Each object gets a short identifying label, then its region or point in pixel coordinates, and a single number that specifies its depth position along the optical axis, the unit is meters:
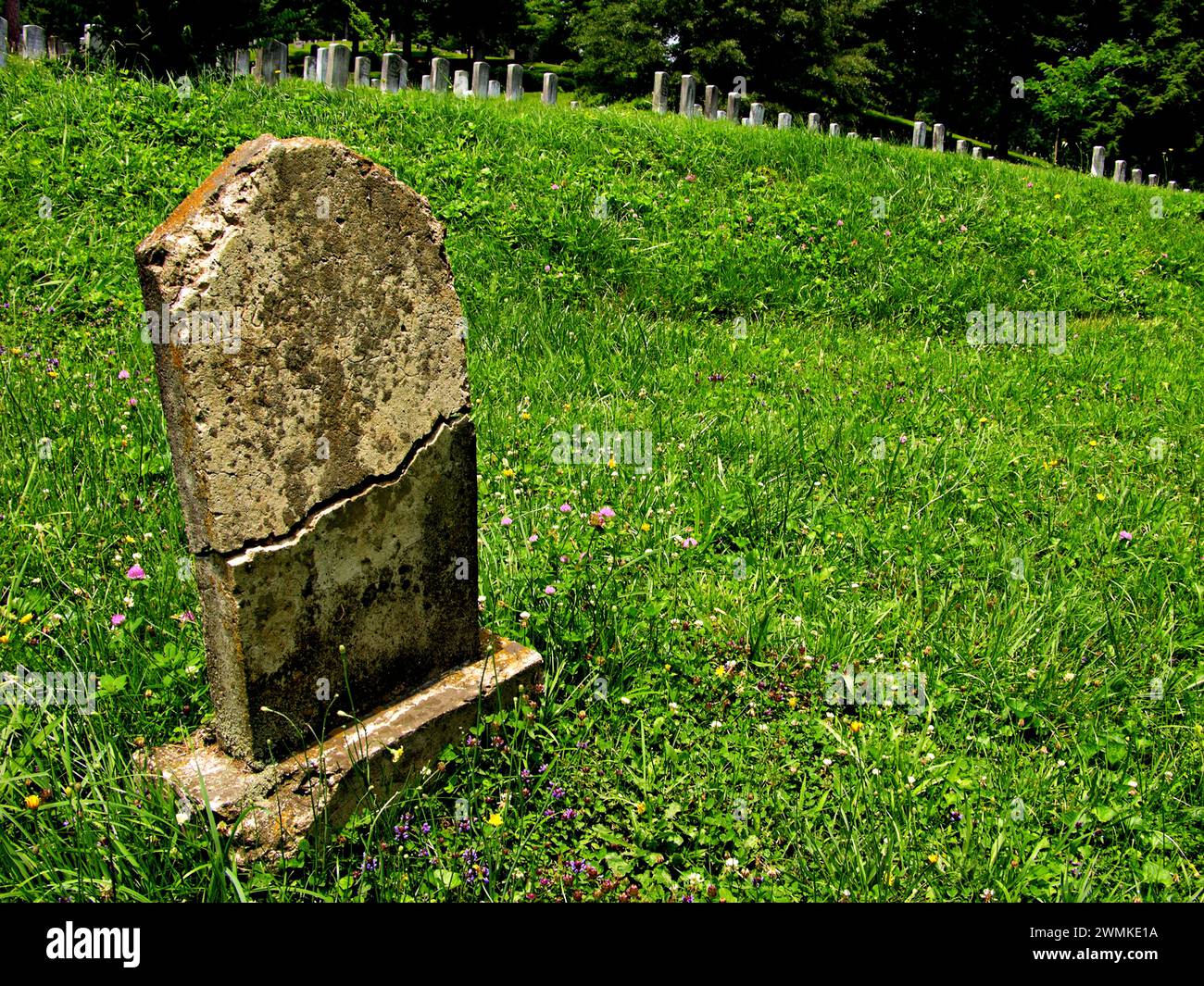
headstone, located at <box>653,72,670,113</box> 11.16
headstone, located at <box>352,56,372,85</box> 9.02
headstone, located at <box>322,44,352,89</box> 8.62
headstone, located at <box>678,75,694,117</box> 11.22
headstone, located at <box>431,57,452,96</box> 9.86
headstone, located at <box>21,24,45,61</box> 10.05
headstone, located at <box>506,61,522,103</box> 9.91
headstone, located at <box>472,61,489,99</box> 9.67
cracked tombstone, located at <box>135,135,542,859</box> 1.87
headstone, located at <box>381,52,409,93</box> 9.24
